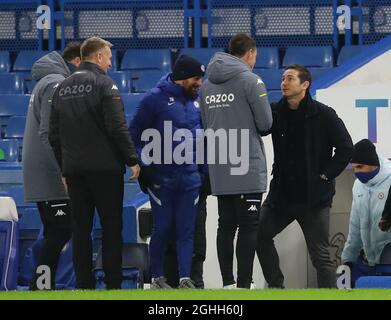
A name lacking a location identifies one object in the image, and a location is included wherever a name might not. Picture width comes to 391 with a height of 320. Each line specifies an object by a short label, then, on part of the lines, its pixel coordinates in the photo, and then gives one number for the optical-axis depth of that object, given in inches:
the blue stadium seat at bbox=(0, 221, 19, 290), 379.2
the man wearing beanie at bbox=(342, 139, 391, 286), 388.5
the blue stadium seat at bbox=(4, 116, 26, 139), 529.7
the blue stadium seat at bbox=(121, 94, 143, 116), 518.9
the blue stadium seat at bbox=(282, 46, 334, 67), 557.0
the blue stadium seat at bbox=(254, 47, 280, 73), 559.5
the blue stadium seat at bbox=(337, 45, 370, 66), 546.6
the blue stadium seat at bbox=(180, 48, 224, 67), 548.1
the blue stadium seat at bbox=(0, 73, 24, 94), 565.9
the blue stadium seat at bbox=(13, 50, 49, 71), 577.3
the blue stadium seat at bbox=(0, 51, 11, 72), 583.8
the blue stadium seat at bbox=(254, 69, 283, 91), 536.6
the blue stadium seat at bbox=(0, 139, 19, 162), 505.6
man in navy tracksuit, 340.2
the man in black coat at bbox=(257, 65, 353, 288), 353.4
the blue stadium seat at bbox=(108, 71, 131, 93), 549.3
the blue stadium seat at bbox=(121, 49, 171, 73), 568.4
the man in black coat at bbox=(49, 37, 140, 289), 319.3
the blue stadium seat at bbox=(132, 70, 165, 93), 551.8
